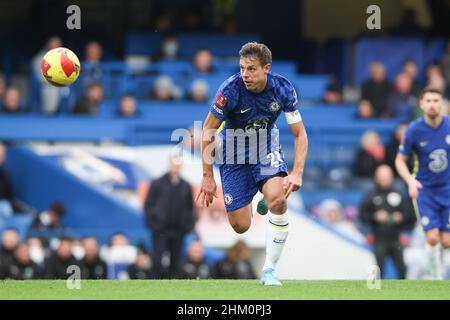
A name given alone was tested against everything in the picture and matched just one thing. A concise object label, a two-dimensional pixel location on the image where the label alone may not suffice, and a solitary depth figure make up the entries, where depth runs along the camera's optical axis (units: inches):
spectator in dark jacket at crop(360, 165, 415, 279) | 666.8
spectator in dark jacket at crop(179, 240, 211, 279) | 639.8
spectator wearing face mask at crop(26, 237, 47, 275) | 649.6
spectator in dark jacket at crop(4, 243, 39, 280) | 633.6
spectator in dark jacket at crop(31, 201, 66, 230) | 686.5
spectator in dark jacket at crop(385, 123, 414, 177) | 743.7
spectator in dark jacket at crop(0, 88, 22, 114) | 773.3
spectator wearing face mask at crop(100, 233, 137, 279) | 660.1
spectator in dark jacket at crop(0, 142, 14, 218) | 718.5
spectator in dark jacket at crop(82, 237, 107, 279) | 634.2
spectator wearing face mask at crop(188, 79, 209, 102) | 797.2
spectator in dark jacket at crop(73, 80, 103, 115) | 782.5
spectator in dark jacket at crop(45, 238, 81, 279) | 628.7
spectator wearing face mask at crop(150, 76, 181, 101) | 802.2
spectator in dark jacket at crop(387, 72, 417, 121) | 824.3
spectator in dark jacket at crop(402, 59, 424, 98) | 830.5
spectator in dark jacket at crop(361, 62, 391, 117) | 825.5
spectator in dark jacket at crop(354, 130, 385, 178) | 751.0
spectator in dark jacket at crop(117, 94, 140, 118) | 777.6
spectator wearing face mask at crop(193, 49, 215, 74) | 812.0
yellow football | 465.1
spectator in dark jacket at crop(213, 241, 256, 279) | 626.5
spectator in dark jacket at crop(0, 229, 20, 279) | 639.3
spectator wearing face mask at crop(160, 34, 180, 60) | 842.8
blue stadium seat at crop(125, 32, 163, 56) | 877.8
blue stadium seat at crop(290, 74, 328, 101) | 837.8
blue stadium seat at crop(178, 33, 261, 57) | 878.4
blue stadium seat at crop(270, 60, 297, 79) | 831.7
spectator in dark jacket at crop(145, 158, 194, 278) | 653.3
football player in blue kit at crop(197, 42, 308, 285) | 418.0
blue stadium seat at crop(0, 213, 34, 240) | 698.8
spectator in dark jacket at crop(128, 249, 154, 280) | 637.3
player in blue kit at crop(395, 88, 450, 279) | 514.9
